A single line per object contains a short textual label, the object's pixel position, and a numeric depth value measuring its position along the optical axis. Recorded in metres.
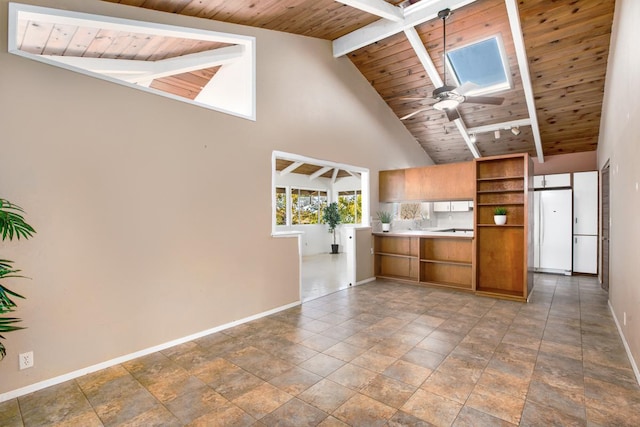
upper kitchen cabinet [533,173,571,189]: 6.53
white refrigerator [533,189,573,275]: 6.48
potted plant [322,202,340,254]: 10.45
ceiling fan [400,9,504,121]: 4.02
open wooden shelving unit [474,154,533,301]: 4.71
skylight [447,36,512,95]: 4.93
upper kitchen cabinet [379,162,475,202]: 5.57
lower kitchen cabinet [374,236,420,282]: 5.84
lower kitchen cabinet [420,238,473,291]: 5.37
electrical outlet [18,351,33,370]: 2.34
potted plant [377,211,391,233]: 6.21
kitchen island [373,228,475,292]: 5.39
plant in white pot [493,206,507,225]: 4.79
